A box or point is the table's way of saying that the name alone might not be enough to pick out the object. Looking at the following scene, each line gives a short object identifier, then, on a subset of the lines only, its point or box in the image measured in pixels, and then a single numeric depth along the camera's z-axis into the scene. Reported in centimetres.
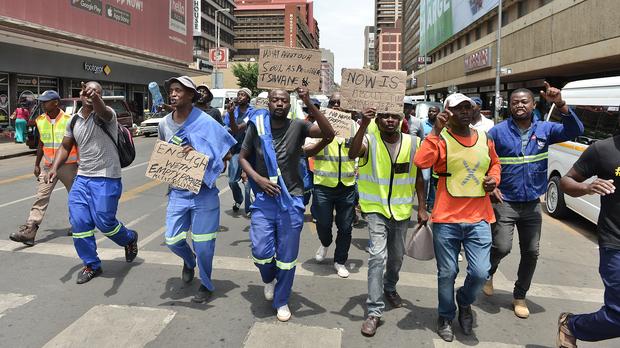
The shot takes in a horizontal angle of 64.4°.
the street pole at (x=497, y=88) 2375
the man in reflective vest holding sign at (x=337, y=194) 514
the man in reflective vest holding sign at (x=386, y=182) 388
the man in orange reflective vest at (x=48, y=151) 611
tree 6334
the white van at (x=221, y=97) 2439
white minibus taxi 654
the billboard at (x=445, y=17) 3775
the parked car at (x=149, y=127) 2505
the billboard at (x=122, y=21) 2366
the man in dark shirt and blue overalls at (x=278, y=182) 389
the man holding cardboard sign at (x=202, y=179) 420
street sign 5060
